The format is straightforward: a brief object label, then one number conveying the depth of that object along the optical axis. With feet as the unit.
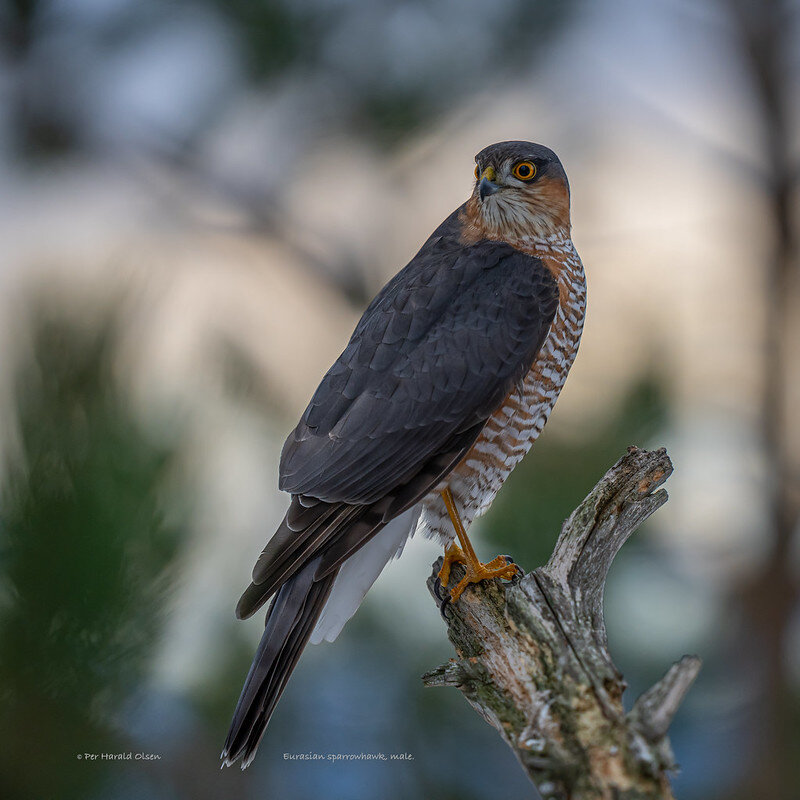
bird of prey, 22.37
